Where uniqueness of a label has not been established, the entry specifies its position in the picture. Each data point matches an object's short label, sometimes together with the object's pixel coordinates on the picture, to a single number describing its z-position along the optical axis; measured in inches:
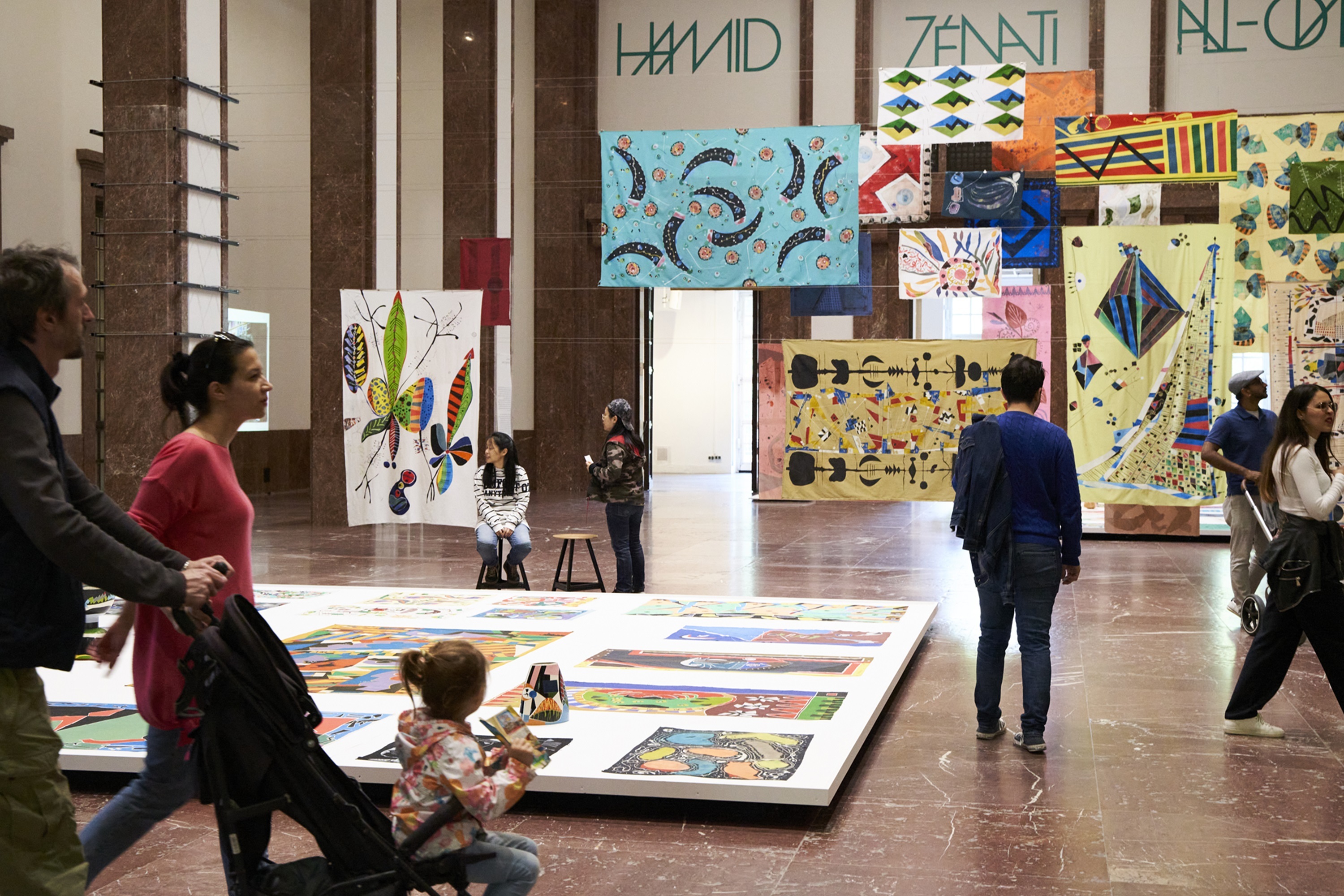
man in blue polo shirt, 343.0
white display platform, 191.3
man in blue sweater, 221.9
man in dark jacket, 103.0
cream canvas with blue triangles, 531.5
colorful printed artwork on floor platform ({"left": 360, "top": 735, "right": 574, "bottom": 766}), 191.9
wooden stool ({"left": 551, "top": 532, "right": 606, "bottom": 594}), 397.7
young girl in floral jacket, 116.1
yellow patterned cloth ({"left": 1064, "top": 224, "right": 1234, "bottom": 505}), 508.4
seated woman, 390.0
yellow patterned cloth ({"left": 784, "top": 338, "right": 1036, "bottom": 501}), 558.3
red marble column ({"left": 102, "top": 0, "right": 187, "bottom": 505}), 512.7
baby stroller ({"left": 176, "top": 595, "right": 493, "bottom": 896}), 113.5
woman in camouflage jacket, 388.5
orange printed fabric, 554.6
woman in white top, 219.3
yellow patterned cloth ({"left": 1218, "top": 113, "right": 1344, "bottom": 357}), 483.2
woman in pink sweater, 126.7
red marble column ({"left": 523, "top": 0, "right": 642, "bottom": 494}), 788.6
